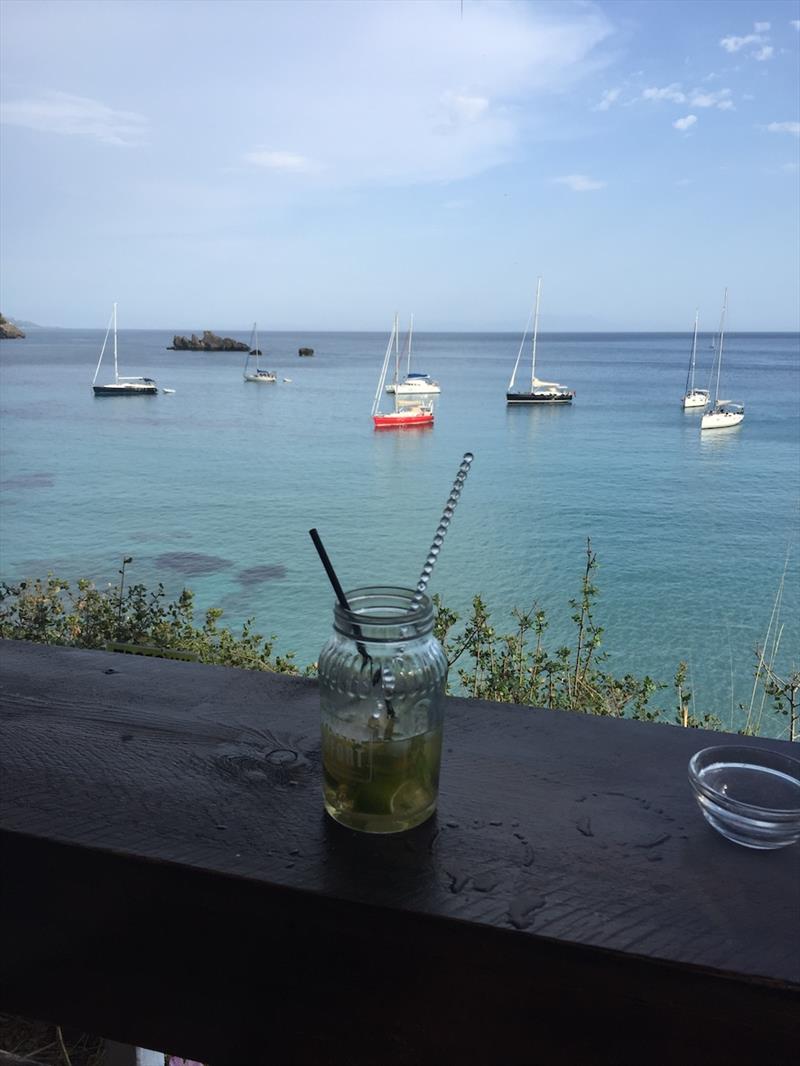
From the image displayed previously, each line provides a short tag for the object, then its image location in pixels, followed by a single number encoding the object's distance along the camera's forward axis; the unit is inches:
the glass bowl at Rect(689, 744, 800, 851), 21.7
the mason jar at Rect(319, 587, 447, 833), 21.8
